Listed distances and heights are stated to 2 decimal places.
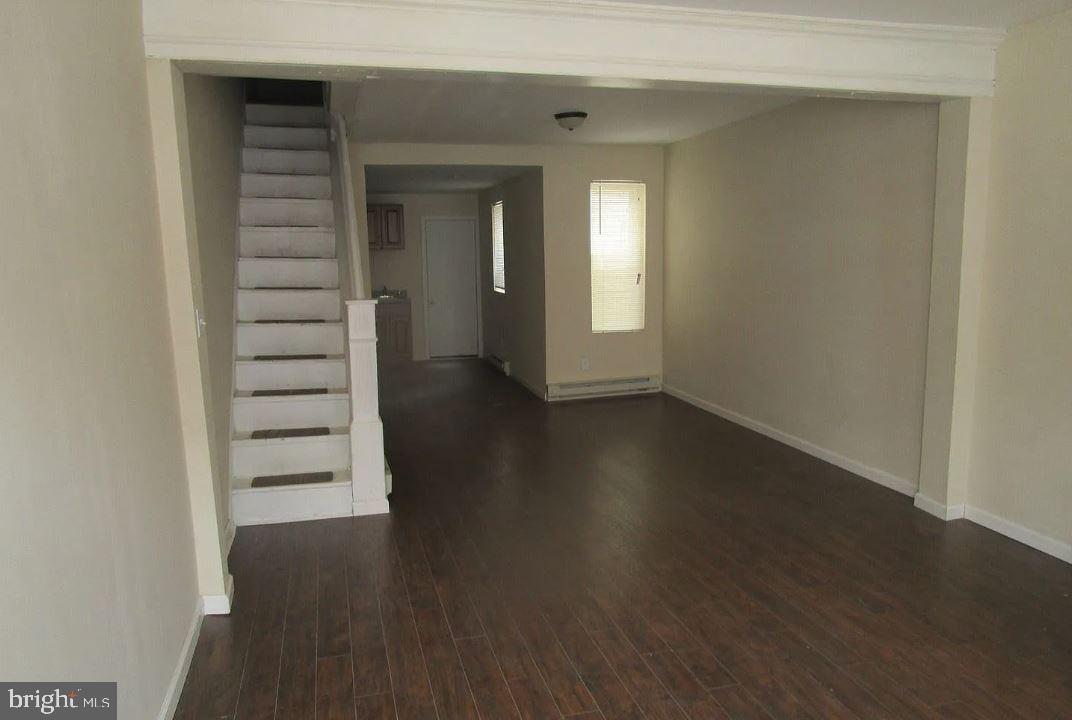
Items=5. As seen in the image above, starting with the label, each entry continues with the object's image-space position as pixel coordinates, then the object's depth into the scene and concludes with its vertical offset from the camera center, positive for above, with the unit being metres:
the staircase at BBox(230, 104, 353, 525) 4.13 -0.49
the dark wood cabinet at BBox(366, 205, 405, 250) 9.61 +0.47
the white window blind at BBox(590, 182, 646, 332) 7.18 +0.01
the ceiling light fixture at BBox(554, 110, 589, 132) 5.14 +0.98
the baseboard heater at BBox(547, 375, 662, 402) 7.25 -1.31
